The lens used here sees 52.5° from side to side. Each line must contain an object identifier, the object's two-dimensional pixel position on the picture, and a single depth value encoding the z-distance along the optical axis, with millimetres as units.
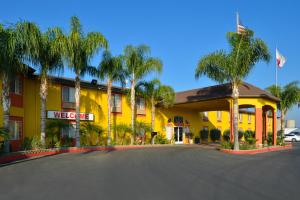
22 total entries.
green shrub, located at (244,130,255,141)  43475
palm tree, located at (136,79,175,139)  28178
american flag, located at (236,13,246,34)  21984
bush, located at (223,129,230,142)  43388
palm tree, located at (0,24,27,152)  14573
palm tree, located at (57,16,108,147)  19516
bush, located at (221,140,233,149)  23300
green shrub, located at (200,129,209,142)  38812
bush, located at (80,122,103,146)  24609
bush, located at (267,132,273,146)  28912
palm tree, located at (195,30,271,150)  21219
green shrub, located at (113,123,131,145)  27306
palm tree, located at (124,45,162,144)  25734
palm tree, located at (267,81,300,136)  32250
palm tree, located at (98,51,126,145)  24422
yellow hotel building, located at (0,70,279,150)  21078
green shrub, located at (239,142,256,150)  22384
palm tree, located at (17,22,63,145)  16484
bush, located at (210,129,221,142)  41031
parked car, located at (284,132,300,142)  48491
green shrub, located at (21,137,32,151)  18889
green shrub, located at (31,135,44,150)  18878
